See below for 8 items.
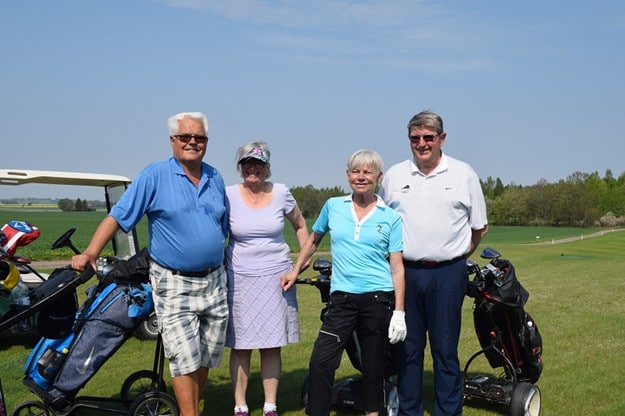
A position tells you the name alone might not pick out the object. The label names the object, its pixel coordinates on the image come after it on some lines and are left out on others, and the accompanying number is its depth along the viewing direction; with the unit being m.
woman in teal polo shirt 4.25
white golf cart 7.34
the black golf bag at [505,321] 4.80
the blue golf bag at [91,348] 4.40
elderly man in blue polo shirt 4.02
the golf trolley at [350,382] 4.66
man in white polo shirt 4.29
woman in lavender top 4.56
